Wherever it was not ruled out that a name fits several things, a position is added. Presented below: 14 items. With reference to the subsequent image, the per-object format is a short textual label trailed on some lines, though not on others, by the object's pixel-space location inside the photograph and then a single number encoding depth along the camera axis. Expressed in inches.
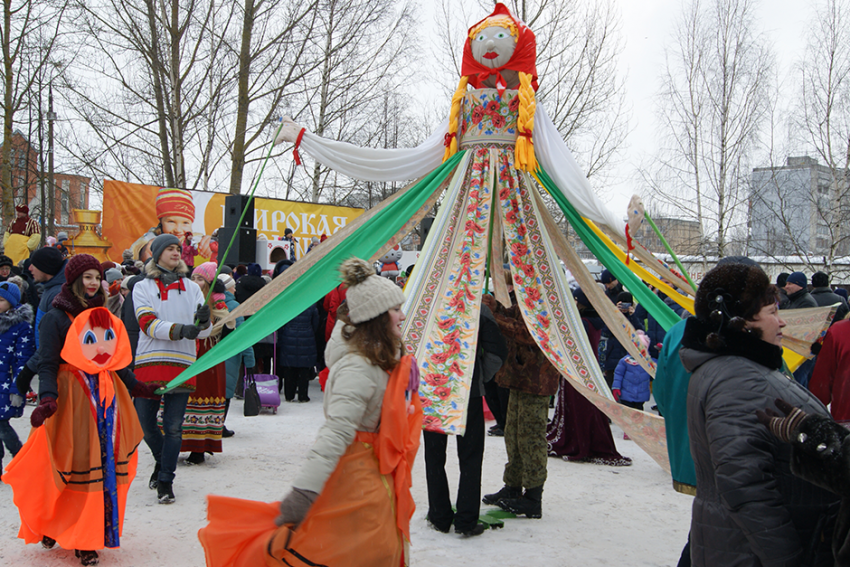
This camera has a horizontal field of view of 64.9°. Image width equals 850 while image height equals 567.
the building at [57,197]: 753.0
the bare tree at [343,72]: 591.2
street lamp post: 641.6
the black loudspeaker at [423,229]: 398.3
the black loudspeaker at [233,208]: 430.9
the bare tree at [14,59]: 532.4
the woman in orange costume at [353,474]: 91.4
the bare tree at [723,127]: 654.5
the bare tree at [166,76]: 485.4
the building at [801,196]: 567.2
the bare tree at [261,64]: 505.0
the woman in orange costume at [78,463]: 139.4
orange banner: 460.8
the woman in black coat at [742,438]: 71.1
